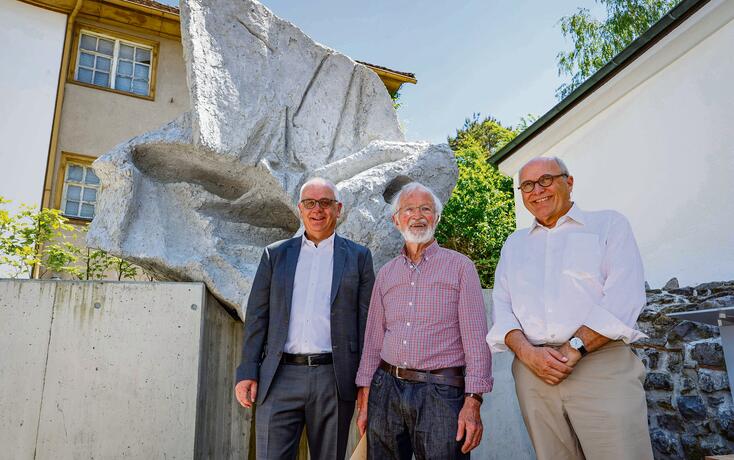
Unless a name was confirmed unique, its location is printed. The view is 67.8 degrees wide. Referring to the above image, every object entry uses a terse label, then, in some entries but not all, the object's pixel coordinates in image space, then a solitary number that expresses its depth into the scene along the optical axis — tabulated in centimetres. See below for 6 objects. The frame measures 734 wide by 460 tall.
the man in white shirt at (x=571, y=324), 192
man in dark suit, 234
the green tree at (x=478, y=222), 996
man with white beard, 207
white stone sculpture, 356
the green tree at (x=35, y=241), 516
